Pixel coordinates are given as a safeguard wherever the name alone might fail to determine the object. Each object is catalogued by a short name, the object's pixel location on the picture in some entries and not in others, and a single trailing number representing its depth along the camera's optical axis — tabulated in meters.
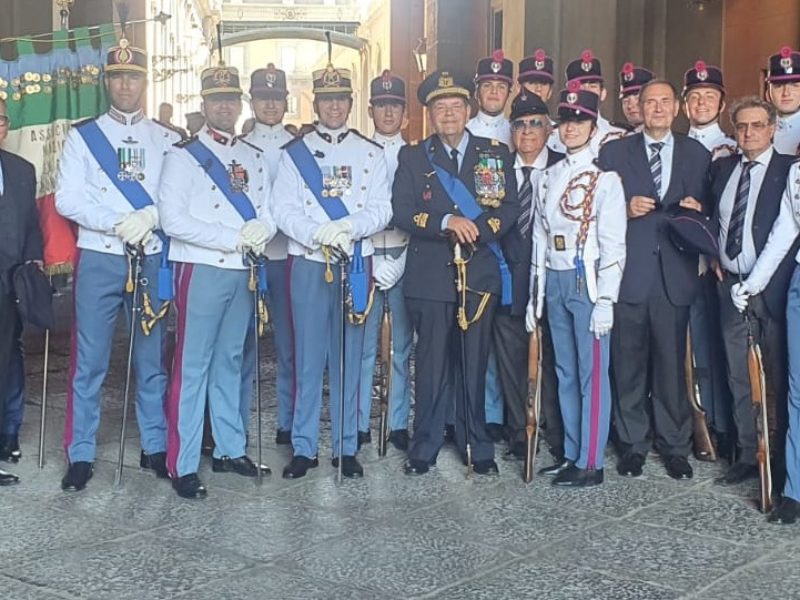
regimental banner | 6.34
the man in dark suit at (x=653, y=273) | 5.91
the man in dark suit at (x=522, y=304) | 6.14
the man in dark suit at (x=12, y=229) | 5.80
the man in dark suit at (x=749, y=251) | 5.51
